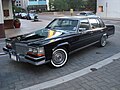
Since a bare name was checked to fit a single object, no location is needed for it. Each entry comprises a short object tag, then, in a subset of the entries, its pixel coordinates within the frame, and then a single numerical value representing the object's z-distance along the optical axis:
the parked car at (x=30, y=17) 20.76
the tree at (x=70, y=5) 34.05
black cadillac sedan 3.03
